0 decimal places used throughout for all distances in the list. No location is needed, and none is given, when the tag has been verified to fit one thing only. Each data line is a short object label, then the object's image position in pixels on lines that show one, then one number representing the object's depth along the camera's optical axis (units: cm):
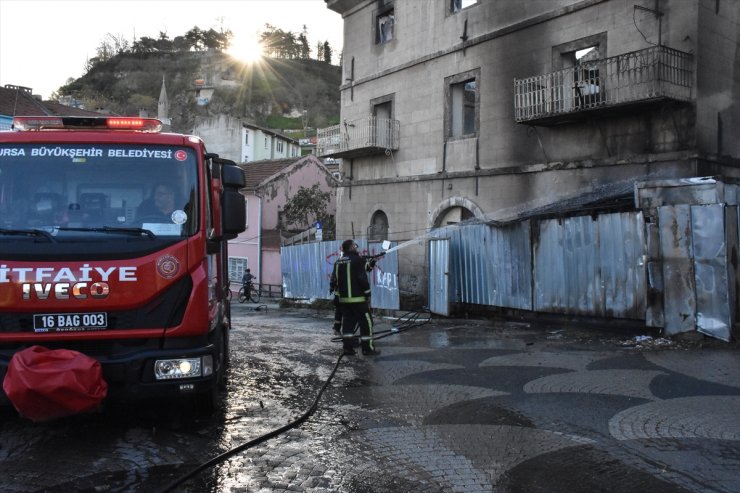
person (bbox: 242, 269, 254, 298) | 2836
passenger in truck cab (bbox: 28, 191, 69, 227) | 493
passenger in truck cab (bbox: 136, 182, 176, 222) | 510
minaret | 7527
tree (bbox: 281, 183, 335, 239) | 3366
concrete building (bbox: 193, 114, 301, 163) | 5012
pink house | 3238
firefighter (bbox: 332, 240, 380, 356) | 924
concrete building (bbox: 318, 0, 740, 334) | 1324
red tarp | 436
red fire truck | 468
